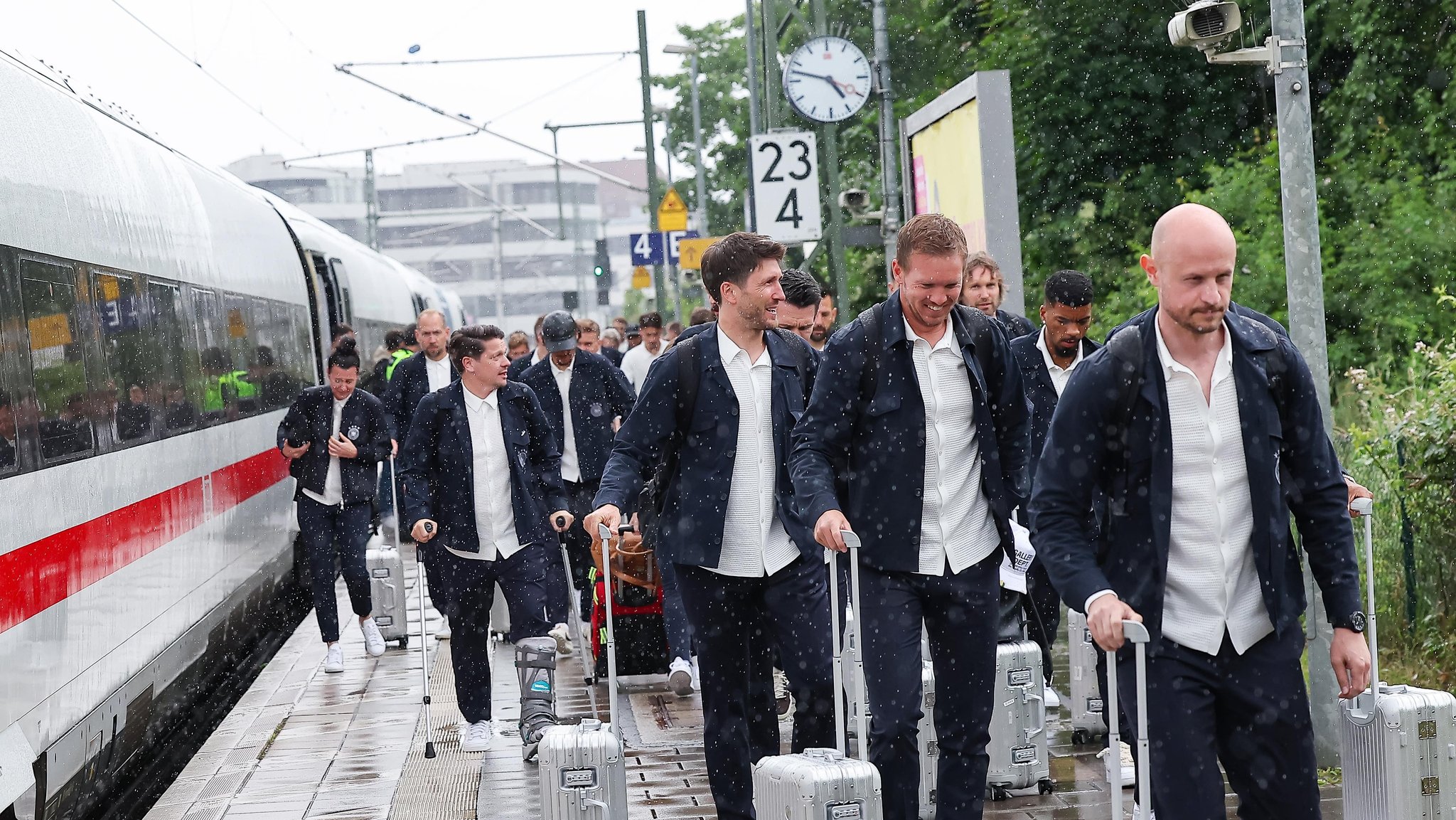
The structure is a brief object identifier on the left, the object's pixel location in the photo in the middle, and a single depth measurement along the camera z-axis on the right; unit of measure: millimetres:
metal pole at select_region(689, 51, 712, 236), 39500
